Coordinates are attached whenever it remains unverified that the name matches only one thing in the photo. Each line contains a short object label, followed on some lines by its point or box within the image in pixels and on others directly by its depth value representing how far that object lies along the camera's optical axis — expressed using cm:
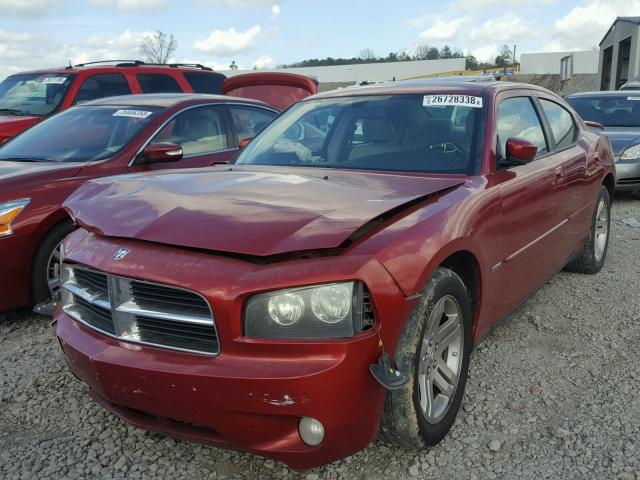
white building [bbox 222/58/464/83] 5700
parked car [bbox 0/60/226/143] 834
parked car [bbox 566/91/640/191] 868
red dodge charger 219
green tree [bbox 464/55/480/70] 7365
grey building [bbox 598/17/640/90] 2572
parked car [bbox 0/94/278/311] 414
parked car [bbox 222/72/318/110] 902
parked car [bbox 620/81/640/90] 1582
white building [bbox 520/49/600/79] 5791
